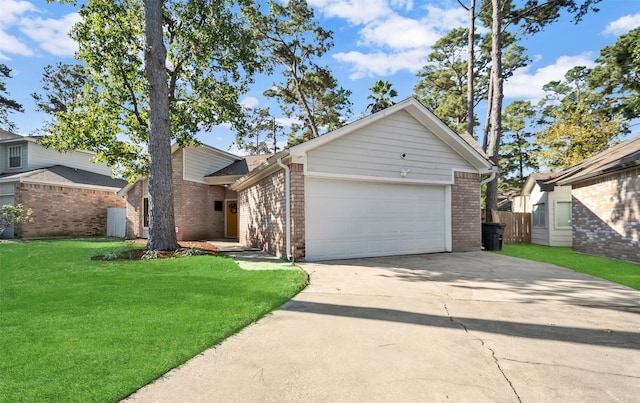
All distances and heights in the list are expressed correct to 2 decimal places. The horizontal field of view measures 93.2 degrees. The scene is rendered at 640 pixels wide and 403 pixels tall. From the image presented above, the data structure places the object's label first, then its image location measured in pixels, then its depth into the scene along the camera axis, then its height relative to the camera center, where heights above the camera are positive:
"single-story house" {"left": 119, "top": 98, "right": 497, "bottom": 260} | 8.27 +0.69
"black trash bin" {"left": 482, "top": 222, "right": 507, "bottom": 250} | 11.19 -0.82
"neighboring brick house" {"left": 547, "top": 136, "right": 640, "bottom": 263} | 8.56 +0.33
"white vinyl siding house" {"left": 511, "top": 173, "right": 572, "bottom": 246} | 13.51 +0.01
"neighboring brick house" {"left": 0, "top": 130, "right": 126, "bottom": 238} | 16.33 +1.38
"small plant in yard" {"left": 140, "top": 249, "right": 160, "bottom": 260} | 8.66 -1.20
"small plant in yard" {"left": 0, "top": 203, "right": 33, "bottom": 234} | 14.11 -0.05
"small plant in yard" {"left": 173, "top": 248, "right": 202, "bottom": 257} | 9.13 -1.18
